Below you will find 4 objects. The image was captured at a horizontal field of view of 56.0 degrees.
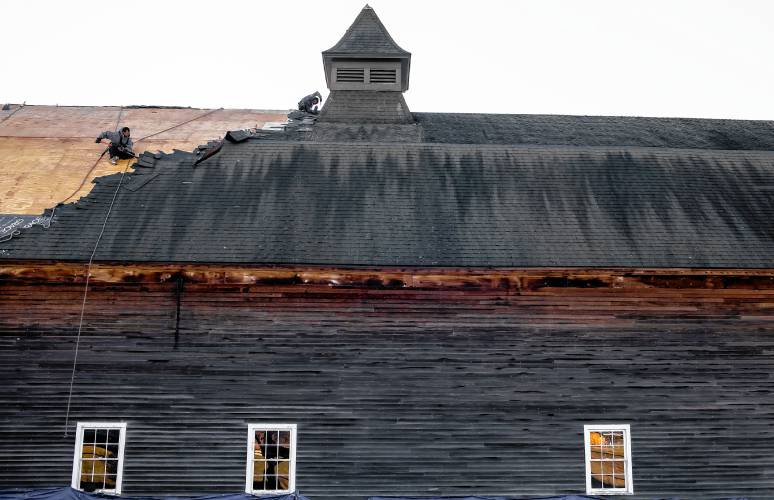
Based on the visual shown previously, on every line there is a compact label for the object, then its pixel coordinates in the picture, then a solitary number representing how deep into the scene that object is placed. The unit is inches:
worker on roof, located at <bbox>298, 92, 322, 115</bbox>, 906.1
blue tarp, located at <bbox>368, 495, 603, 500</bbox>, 529.9
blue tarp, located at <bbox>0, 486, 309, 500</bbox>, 480.4
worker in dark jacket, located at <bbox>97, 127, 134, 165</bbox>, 794.2
